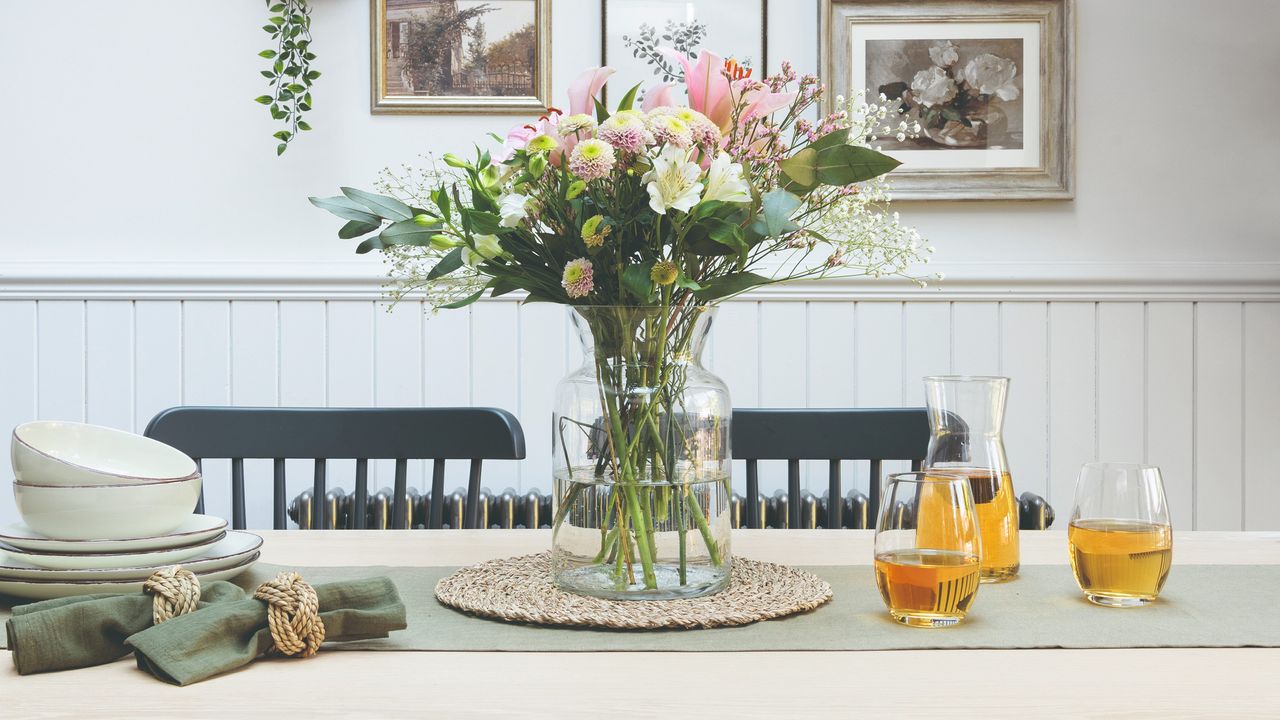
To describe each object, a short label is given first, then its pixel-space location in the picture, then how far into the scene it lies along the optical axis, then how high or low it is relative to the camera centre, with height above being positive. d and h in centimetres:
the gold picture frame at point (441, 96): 229 +55
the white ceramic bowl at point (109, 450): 88 -10
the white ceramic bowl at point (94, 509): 82 -14
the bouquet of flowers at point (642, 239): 78 +8
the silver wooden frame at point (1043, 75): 226 +58
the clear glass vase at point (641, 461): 82 -10
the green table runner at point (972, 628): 73 -22
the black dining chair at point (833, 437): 143 -14
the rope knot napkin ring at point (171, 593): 71 -18
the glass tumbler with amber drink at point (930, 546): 74 -15
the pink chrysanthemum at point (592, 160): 74 +13
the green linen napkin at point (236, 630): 66 -20
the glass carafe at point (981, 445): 89 -9
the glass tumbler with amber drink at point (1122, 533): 81 -15
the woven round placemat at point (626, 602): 77 -21
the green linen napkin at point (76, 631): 66 -19
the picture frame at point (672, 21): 229 +70
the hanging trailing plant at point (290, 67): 223 +59
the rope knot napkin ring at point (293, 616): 69 -19
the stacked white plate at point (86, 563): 81 -18
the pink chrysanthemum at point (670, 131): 74 +15
